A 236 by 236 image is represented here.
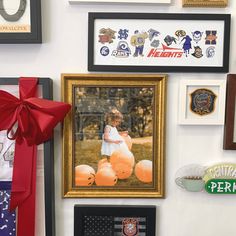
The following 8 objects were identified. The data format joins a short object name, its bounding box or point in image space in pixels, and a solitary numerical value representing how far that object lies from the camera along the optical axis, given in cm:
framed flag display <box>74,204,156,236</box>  81
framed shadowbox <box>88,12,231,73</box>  78
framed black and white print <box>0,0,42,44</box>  77
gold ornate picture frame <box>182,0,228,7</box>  77
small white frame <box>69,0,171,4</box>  77
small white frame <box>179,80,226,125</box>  79
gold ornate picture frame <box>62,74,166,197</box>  79
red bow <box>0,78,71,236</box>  74
